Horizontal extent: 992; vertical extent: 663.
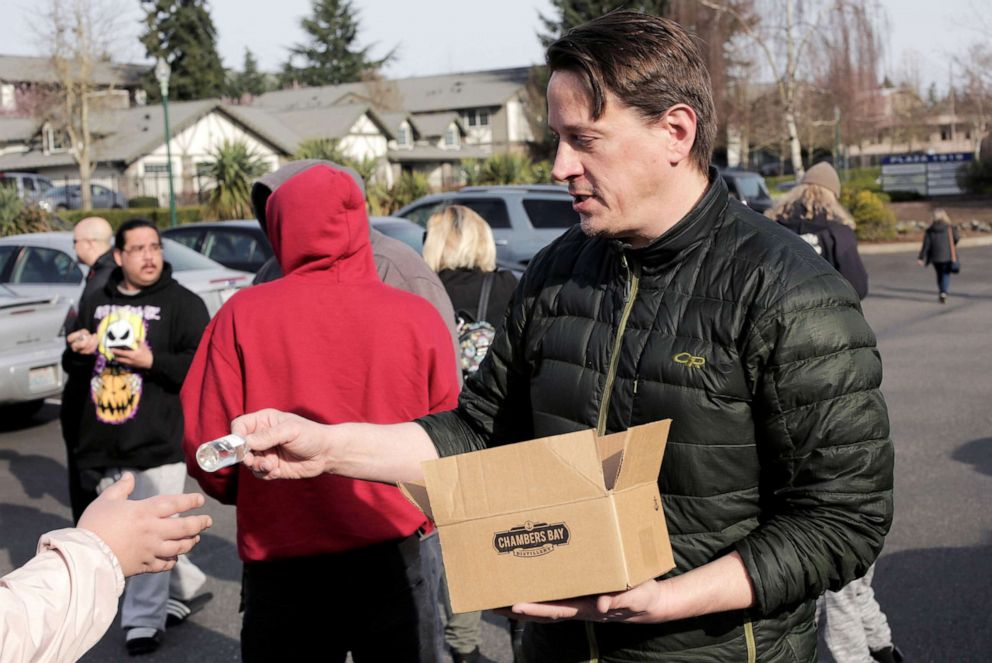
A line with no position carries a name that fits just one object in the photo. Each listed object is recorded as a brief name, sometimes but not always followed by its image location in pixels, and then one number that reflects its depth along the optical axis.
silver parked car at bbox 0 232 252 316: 11.52
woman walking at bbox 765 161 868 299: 6.53
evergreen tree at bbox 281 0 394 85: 91.81
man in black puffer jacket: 2.08
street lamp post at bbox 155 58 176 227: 25.77
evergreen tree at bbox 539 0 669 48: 50.69
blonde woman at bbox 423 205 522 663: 5.73
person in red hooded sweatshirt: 3.29
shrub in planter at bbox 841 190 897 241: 28.20
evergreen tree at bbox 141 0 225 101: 75.62
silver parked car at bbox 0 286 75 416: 10.07
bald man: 5.72
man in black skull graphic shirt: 5.35
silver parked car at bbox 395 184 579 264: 15.15
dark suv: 26.53
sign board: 40.44
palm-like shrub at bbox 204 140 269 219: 29.20
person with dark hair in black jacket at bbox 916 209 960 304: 17.08
